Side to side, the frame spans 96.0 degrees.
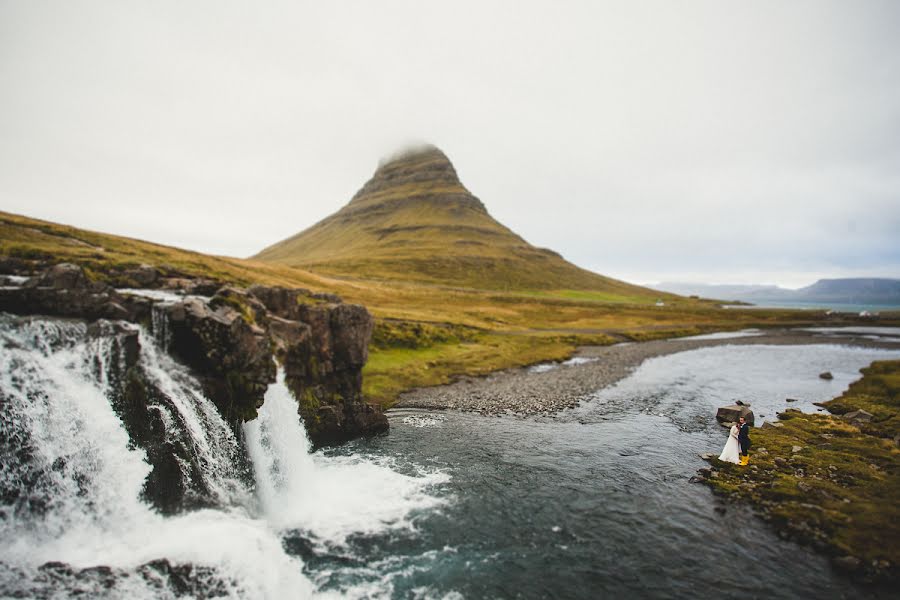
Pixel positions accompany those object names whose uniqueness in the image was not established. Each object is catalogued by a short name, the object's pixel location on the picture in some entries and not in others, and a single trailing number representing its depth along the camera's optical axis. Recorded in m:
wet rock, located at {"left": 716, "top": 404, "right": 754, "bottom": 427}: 34.03
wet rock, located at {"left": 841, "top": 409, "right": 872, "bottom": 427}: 33.12
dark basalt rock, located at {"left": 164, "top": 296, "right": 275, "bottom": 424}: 21.64
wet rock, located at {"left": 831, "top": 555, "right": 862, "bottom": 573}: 16.05
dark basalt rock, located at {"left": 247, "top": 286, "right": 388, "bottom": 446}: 29.00
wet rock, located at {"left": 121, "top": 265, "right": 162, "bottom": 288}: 41.09
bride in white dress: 24.93
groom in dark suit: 24.56
